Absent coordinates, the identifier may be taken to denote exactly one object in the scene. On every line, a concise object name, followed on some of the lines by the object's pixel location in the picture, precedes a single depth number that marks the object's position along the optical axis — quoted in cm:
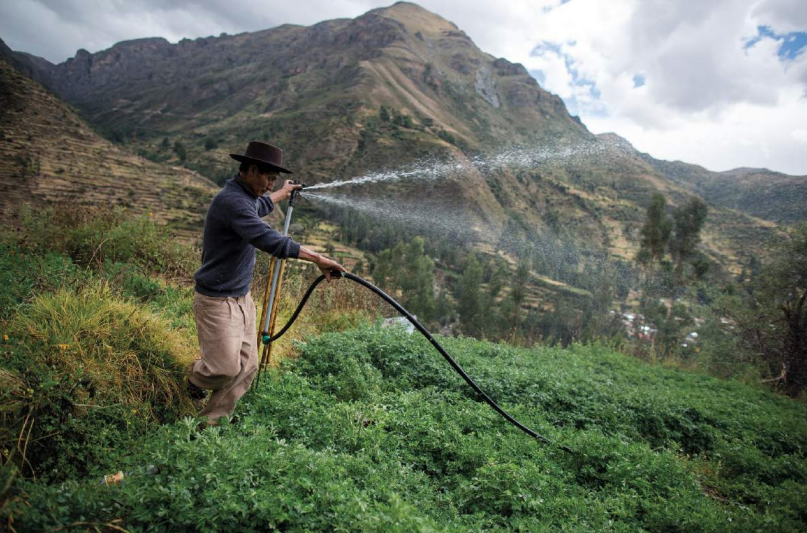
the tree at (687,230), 3822
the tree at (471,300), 3844
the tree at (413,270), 3356
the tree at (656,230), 3669
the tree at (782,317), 1059
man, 320
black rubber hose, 378
